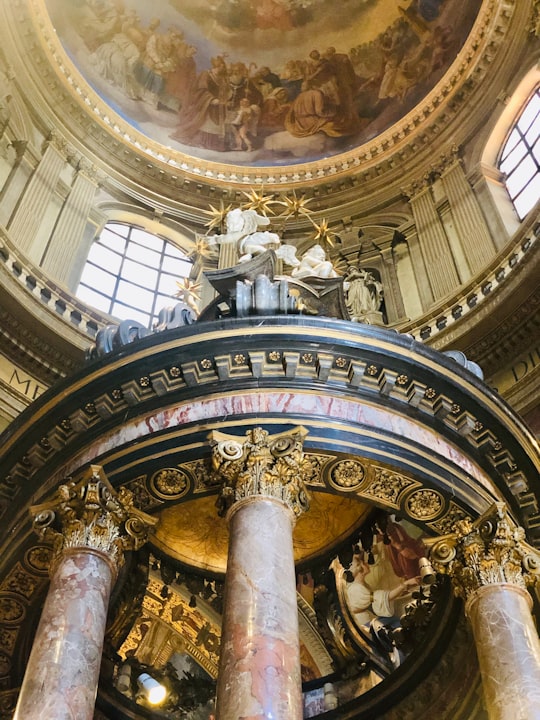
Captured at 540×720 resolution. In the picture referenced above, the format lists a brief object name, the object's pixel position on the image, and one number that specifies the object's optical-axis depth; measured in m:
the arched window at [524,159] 14.14
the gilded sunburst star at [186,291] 10.09
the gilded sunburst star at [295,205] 15.68
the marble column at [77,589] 5.43
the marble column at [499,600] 5.63
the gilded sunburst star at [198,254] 14.73
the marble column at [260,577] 5.11
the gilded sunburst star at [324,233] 13.41
